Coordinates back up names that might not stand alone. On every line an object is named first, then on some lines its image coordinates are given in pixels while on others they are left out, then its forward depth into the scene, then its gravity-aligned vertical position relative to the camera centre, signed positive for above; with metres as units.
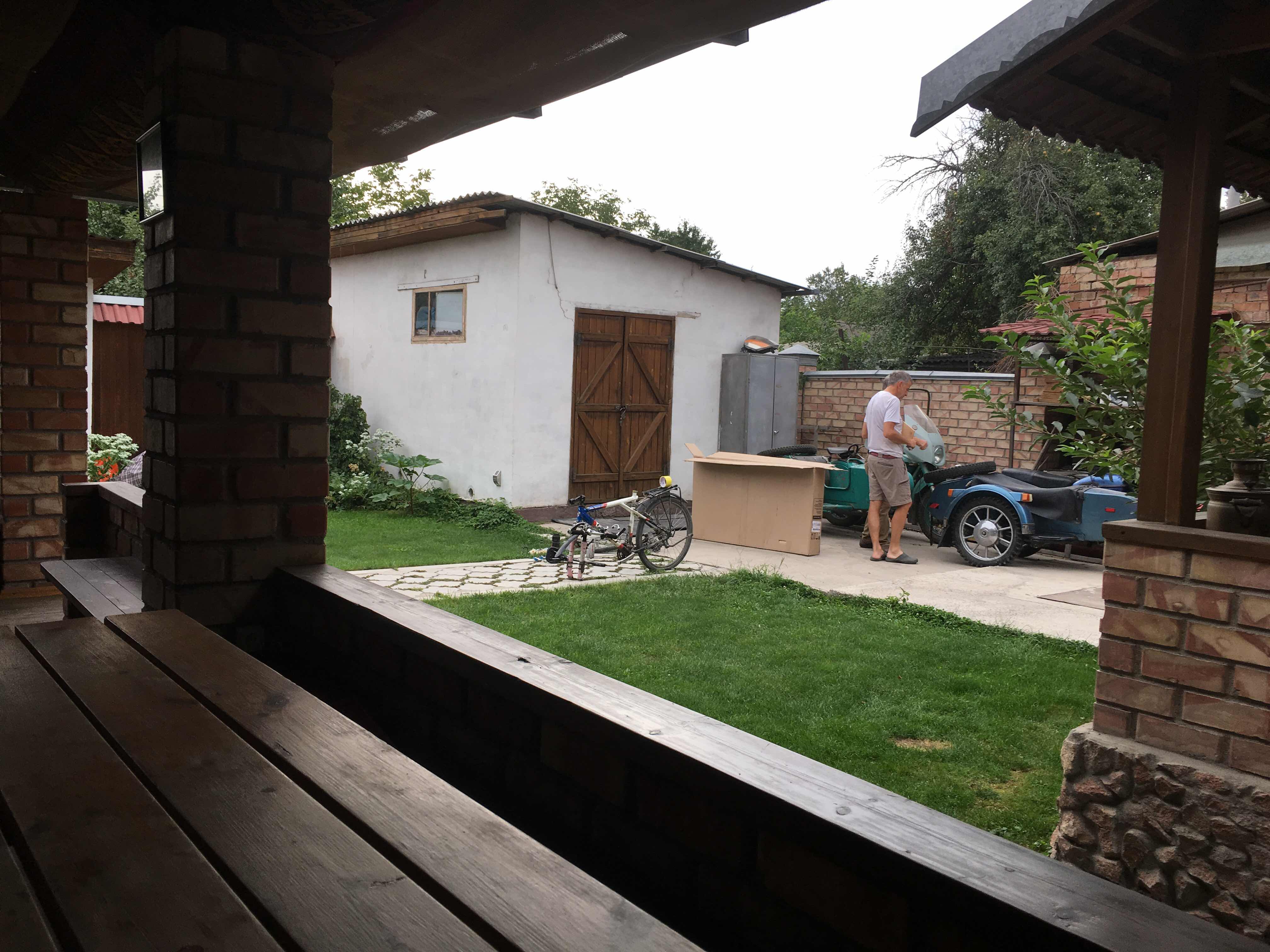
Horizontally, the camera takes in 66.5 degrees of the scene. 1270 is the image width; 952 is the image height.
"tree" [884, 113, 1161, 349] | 17.36 +3.92
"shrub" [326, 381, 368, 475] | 13.43 -0.40
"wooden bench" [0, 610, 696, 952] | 0.94 -0.52
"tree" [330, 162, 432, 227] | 33.88 +7.53
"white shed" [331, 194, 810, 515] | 11.33 +0.83
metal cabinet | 12.77 +0.17
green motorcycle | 9.33 -0.58
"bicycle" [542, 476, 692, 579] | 7.82 -1.04
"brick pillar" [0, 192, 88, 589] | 5.12 +0.09
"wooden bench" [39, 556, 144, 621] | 2.86 -0.65
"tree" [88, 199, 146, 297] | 23.72 +4.13
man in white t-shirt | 8.70 -0.30
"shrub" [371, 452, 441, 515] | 11.77 -0.99
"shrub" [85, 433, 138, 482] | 8.52 -0.65
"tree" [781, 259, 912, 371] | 20.64 +2.63
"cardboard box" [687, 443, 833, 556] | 9.03 -0.84
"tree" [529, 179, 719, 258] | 44.53 +9.44
